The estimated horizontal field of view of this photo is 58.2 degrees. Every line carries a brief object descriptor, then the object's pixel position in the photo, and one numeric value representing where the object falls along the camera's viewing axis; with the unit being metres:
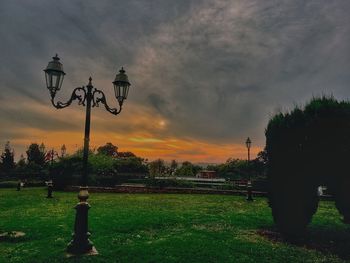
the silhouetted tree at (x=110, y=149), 95.96
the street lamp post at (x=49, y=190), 22.59
